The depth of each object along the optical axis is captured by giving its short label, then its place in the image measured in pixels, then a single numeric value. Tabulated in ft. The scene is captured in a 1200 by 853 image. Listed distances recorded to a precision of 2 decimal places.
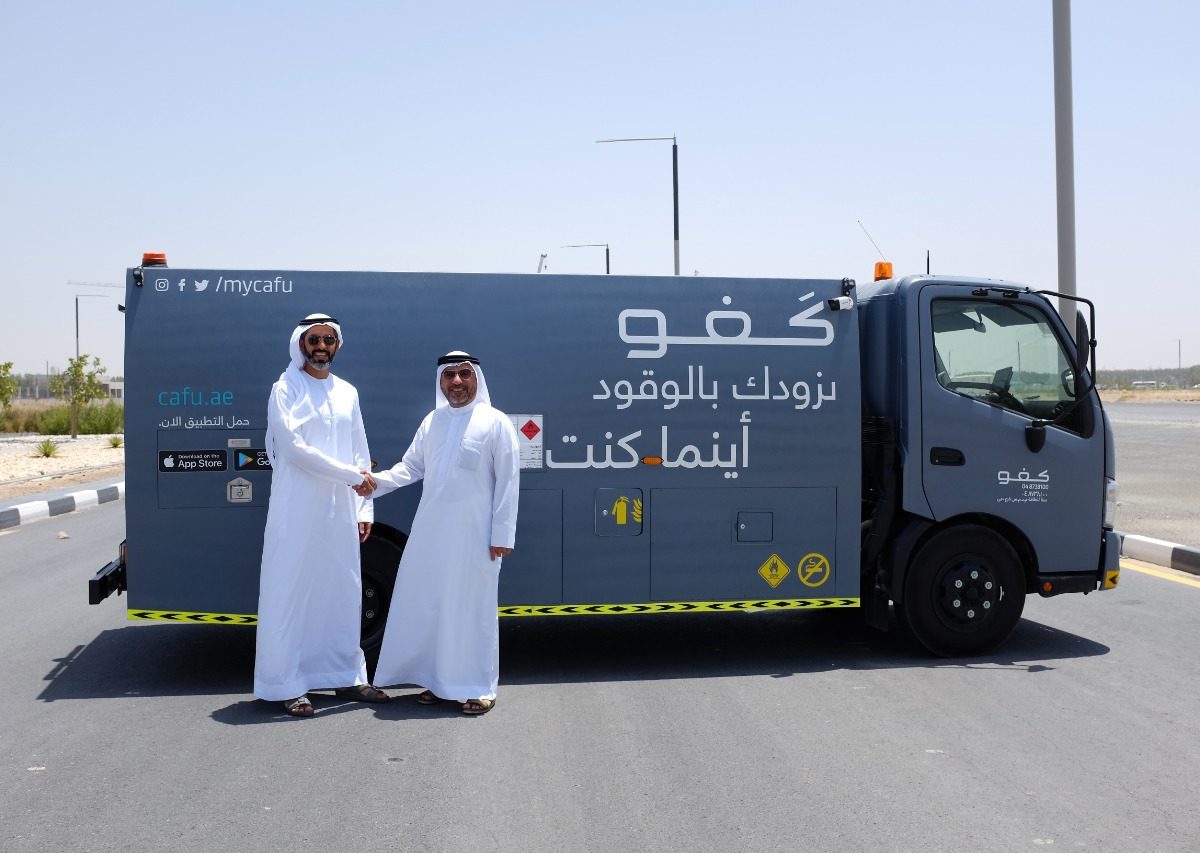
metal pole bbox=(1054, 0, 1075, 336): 40.86
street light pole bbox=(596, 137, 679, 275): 82.64
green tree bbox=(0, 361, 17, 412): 126.11
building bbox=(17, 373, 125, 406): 312.17
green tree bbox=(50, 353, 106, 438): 136.67
